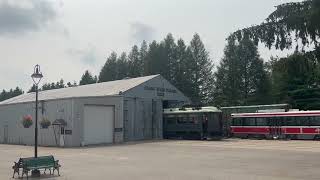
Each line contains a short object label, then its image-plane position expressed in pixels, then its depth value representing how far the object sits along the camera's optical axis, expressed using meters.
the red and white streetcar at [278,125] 47.44
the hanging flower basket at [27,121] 50.91
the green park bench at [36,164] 20.42
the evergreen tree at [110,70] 101.81
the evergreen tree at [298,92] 64.38
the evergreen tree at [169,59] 88.62
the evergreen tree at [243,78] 80.62
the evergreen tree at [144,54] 92.94
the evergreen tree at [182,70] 86.54
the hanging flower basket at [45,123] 49.28
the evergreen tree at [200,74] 86.19
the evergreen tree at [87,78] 116.66
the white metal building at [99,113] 47.89
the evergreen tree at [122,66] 99.44
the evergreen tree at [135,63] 96.39
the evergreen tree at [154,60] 90.06
